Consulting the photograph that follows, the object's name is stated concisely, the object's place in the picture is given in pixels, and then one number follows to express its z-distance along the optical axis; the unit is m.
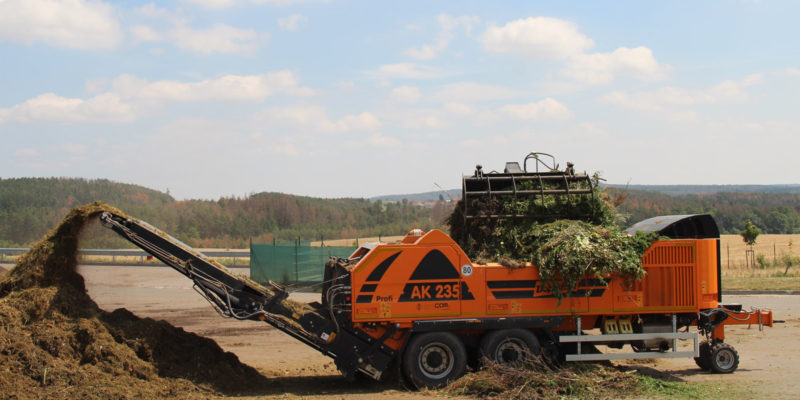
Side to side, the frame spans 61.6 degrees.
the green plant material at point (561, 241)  9.70
